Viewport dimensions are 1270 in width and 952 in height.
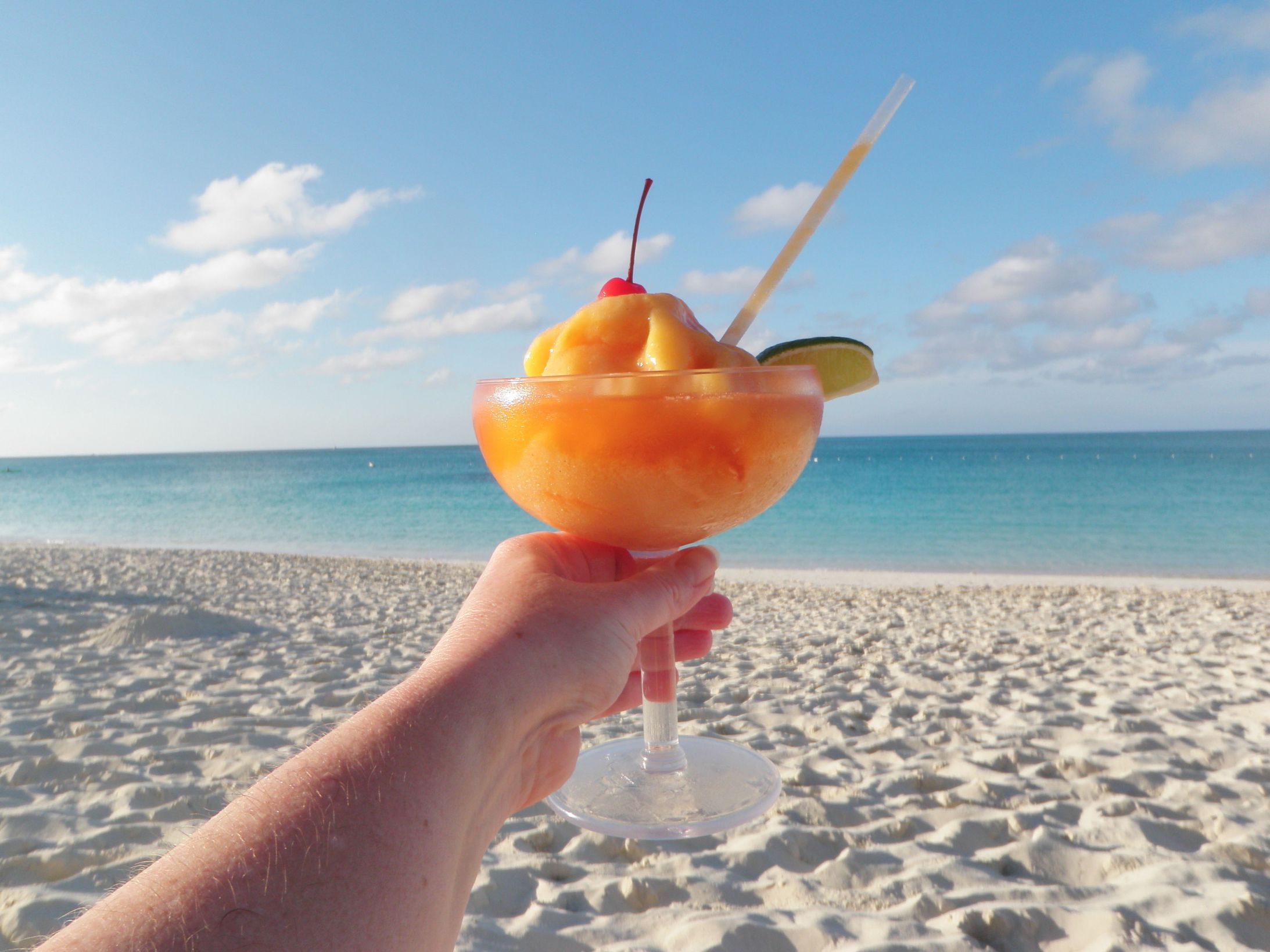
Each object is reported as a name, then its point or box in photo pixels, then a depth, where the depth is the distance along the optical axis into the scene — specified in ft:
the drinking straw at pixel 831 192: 0.89
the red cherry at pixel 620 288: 0.91
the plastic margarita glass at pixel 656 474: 0.83
